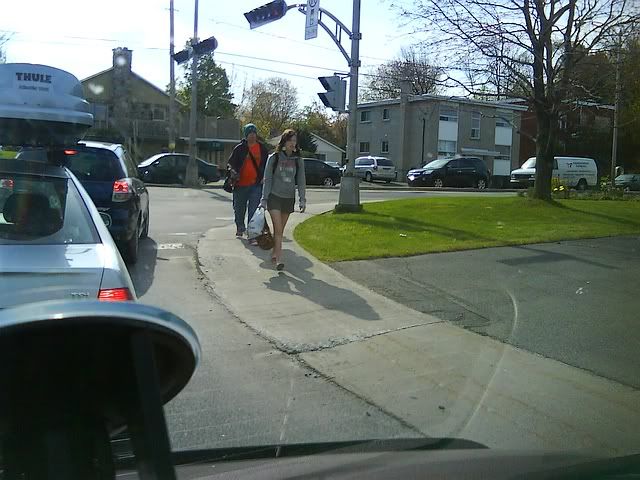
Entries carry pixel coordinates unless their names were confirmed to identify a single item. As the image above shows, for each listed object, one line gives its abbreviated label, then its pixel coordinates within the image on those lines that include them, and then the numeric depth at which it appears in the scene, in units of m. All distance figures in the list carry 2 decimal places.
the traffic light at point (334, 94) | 14.47
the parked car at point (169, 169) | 28.26
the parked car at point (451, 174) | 35.47
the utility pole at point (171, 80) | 31.73
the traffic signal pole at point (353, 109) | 14.34
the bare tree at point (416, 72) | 16.16
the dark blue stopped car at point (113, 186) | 8.33
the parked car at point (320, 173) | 32.03
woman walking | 8.81
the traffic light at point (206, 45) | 25.19
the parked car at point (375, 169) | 40.66
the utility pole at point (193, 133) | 27.77
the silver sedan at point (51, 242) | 3.31
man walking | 10.77
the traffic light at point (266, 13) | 15.91
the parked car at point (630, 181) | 38.97
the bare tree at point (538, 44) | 14.80
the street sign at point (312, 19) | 15.07
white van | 35.16
